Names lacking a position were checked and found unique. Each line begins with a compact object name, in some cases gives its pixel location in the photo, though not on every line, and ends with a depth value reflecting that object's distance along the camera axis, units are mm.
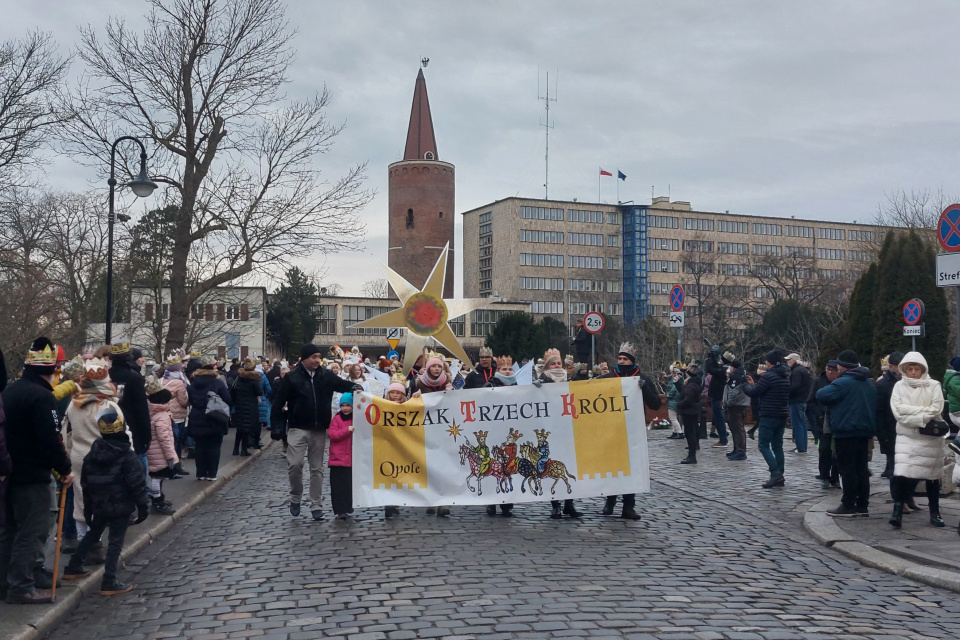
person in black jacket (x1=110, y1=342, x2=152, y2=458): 9867
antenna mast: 105938
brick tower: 79250
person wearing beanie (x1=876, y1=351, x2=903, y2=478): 12547
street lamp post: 21969
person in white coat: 10133
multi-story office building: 119625
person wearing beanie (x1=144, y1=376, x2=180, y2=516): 11214
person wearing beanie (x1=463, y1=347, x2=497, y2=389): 13000
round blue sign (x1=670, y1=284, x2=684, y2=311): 24203
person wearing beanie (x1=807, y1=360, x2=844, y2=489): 13875
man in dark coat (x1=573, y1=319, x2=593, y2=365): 27094
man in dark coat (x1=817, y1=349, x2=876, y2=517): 11211
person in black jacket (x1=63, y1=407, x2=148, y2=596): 7754
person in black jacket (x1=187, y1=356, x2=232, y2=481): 14312
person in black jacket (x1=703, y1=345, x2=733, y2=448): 19906
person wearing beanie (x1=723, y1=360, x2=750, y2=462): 18312
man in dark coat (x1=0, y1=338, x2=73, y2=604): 7066
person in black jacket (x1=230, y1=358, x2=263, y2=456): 18359
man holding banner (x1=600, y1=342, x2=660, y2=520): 11195
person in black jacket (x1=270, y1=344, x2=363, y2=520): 11469
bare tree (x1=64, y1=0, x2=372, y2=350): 30062
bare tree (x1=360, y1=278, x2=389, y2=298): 108562
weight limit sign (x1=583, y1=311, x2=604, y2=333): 25219
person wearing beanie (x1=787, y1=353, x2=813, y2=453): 17844
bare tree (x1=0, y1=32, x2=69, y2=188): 25203
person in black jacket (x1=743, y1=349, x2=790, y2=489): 14125
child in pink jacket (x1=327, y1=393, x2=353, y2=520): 11312
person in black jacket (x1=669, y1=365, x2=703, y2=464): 17938
